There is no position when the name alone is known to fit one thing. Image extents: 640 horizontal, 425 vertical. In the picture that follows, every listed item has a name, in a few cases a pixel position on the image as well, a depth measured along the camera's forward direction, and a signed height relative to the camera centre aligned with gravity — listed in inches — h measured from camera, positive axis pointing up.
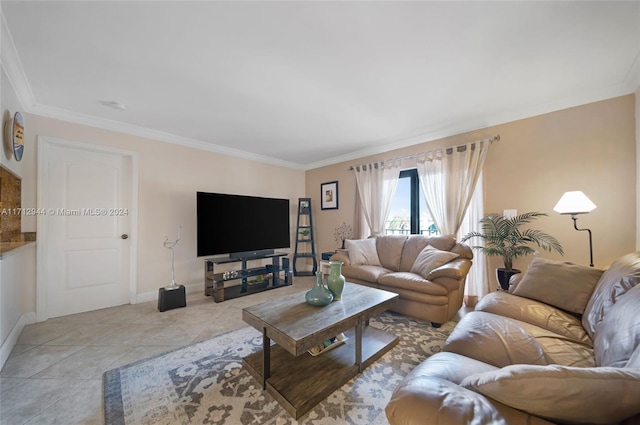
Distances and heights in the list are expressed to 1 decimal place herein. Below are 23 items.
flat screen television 139.0 -6.2
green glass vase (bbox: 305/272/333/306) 76.3 -26.3
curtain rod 121.0 +37.3
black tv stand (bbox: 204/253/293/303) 135.9 -40.4
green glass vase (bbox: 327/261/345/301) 82.3 -23.2
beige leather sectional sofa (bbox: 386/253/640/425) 25.2 -24.1
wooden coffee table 58.1 -43.8
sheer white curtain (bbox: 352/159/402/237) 159.0 +16.6
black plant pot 107.5 -28.7
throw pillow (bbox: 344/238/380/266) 139.4 -22.8
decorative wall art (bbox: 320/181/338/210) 193.6 +15.7
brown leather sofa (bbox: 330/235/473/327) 99.5 -28.2
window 151.3 +1.8
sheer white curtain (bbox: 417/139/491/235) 125.3 +19.3
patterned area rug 54.6 -46.6
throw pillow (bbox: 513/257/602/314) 67.9 -21.9
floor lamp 91.0 +3.0
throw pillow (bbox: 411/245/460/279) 109.9 -22.0
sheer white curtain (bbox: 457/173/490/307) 123.8 -28.1
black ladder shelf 192.6 -15.5
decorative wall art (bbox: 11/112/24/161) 85.8 +30.4
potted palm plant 107.7 -13.0
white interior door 109.4 -6.3
